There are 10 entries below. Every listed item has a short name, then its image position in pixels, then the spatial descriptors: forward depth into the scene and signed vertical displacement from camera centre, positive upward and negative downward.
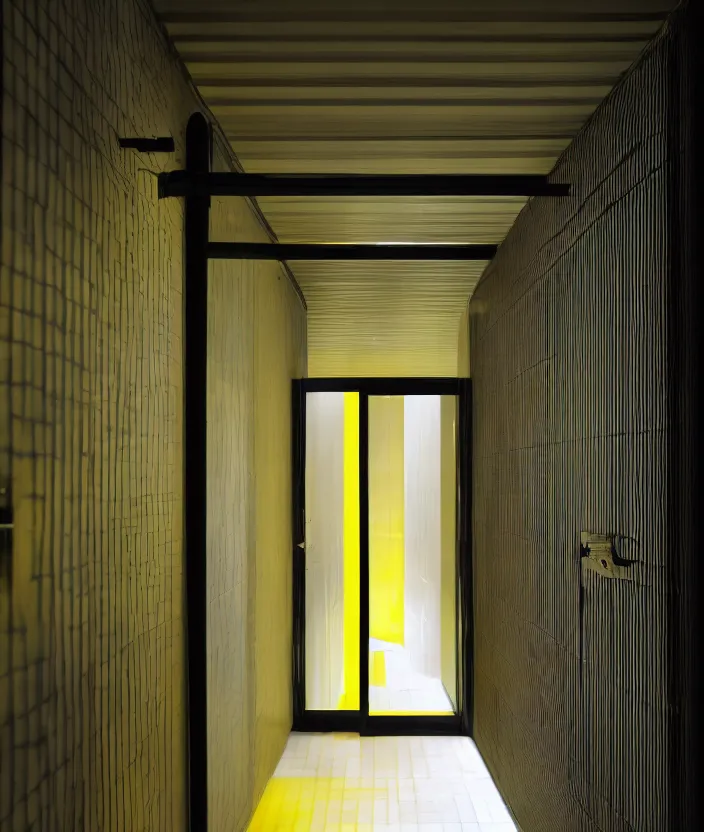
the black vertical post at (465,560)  5.31 -0.66
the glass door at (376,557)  5.36 -0.65
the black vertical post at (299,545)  5.40 -0.57
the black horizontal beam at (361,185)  2.27 +0.73
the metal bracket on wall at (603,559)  2.23 -0.28
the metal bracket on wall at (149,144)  1.84 +0.68
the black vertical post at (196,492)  2.51 -0.11
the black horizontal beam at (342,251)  2.58 +0.63
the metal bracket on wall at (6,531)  1.25 -0.11
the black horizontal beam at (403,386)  5.42 +0.45
